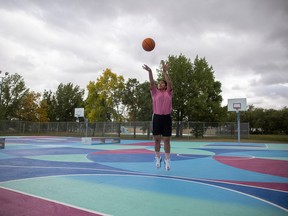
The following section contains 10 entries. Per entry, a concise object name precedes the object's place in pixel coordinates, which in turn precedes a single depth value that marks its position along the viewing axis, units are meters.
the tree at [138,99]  32.25
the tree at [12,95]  44.16
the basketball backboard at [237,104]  22.37
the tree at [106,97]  33.12
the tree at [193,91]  30.64
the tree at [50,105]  54.83
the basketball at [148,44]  6.25
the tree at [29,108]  45.50
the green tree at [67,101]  55.25
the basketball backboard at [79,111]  29.34
